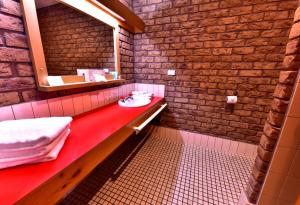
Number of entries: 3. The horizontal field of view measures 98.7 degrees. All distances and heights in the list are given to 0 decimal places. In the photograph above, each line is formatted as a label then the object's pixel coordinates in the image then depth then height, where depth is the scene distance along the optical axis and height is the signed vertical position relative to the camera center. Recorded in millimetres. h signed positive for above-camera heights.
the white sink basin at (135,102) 1677 -460
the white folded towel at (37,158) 601 -441
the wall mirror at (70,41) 921 +217
